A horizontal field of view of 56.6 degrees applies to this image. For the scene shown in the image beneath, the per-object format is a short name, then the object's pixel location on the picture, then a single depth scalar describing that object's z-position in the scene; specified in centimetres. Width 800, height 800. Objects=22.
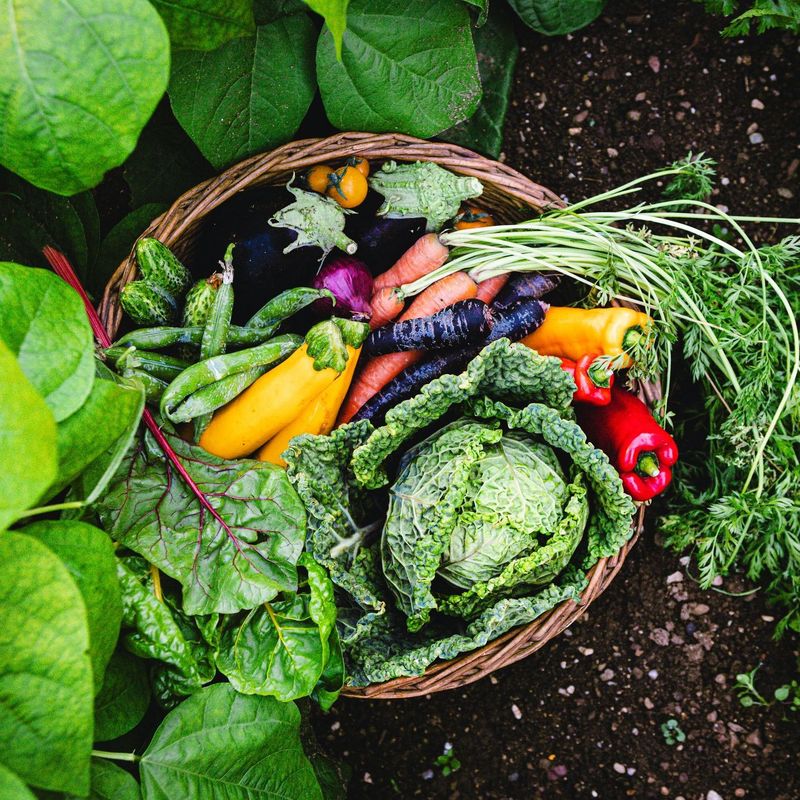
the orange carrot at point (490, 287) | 170
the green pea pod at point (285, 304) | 156
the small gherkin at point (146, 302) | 148
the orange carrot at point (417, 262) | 165
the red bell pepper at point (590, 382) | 154
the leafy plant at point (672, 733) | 190
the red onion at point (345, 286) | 161
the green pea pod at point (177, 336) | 150
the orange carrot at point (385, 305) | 167
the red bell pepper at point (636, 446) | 155
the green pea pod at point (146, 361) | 144
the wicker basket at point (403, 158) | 153
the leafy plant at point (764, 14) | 161
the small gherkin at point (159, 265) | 148
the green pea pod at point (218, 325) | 150
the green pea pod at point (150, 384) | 147
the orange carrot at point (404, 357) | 163
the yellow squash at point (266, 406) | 151
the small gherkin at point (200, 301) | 154
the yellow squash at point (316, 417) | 159
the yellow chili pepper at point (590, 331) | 156
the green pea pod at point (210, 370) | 145
